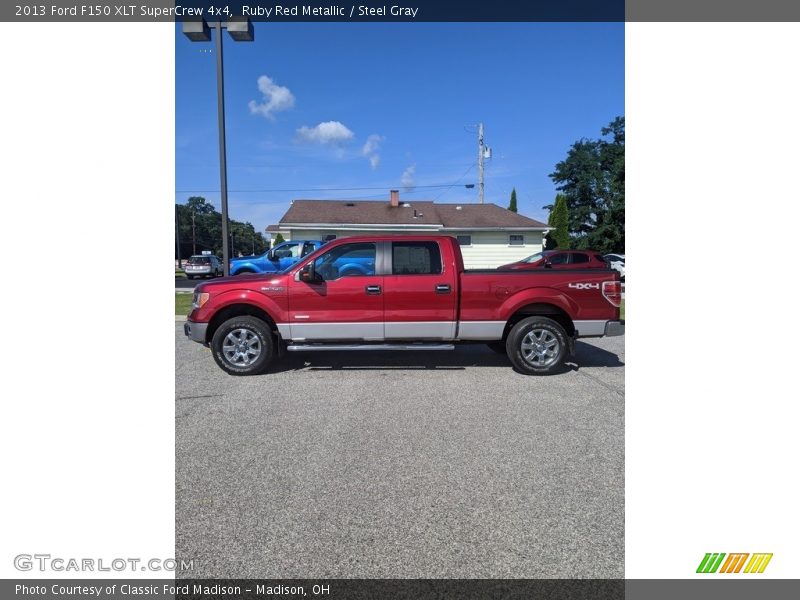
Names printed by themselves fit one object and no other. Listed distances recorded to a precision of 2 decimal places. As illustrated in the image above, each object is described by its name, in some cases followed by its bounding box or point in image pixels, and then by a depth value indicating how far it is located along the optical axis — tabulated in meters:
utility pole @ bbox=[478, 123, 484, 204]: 35.22
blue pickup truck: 19.28
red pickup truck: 6.09
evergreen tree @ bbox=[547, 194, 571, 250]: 32.52
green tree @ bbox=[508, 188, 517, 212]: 44.52
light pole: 7.64
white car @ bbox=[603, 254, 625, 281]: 26.32
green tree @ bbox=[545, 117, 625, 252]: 36.78
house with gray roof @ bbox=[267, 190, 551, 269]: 25.64
